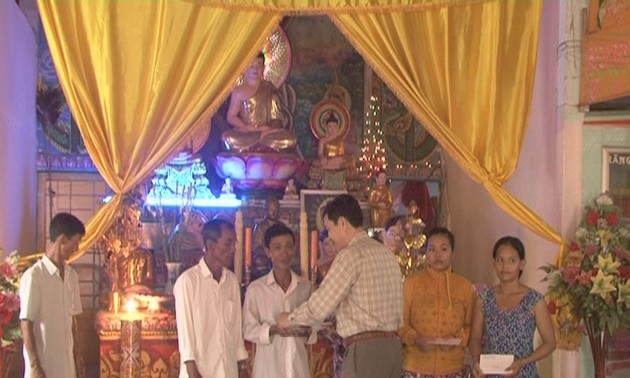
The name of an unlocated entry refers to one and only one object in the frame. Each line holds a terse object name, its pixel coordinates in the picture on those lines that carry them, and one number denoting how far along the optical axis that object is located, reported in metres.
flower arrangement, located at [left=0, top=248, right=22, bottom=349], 4.06
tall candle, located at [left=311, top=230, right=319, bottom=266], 5.64
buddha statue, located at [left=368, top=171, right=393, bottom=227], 6.48
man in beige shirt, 4.02
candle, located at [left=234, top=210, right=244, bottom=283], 5.66
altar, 5.02
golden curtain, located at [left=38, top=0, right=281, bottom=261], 4.70
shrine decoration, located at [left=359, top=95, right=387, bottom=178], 6.96
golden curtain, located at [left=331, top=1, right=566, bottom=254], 5.00
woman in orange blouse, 4.38
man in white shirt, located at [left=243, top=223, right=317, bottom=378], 4.45
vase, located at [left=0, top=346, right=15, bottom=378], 4.30
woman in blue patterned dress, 4.24
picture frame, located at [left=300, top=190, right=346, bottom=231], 6.73
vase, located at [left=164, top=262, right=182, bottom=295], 5.70
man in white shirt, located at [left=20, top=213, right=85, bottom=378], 3.86
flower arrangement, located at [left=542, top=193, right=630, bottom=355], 4.55
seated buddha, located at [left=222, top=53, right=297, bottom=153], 7.39
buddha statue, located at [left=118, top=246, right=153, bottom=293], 5.59
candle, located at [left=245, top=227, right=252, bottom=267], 5.66
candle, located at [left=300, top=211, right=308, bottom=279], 5.47
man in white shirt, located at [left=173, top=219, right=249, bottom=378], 4.21
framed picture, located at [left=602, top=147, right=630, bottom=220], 5.11
